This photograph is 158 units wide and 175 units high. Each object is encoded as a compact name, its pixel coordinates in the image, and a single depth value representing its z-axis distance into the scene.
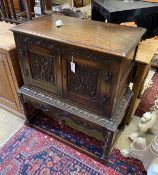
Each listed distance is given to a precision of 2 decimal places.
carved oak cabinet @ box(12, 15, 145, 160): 0.99
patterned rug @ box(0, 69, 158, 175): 1.38
